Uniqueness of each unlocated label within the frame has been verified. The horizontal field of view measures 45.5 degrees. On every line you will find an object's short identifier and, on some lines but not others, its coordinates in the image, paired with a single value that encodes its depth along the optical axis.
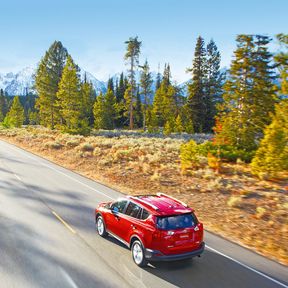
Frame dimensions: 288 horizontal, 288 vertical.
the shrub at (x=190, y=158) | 23.31
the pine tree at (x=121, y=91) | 82.10
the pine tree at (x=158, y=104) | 67.44
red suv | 8.75
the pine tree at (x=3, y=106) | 110.19
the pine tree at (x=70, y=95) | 49.44
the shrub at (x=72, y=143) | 36.44
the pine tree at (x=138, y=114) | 78.62
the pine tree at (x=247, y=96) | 28.32
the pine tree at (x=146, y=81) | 70.66
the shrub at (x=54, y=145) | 36.64
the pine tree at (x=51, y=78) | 60.09
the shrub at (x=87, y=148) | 32.75
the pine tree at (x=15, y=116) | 74.38
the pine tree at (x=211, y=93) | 58.43
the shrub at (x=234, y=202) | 15.33
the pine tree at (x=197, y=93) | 57.06
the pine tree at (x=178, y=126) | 55.44
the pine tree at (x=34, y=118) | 104.46
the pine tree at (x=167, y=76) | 86.01
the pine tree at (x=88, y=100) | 77.60
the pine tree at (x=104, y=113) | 65.50
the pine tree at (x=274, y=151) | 18.61
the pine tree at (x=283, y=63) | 15.66
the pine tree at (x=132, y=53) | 58.25
